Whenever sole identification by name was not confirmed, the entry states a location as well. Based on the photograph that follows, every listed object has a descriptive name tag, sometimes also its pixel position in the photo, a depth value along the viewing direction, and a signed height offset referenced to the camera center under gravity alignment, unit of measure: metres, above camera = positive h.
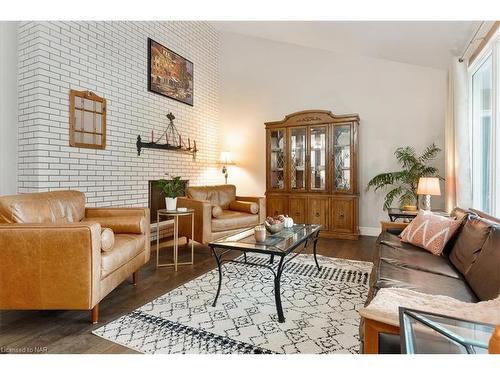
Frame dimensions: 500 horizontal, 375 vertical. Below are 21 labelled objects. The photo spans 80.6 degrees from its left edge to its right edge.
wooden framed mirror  3.26 +0.74
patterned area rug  1.70 -0.91
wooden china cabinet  4.52 +0.24
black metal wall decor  4.21 +0.67
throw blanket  1.05 -0.49
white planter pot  3.34 -0.22
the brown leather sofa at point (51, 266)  1.83 -0.52
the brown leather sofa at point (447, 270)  1.06 -0.54
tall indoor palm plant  4.20 +0.15
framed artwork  4.31 +1.75
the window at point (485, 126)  2.57 +0.61
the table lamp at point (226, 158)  5.53 +0.50
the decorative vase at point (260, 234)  2.42 -0.41
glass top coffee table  2.06 -0.47
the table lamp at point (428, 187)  3.33 -0.02
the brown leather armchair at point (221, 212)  3.67 -0.39
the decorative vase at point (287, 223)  3.02 -0.39
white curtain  3.09 +0.52
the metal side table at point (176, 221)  3.16 -0.41
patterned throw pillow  2.30 -0.38
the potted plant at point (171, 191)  3.32 -0.08
